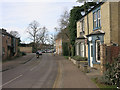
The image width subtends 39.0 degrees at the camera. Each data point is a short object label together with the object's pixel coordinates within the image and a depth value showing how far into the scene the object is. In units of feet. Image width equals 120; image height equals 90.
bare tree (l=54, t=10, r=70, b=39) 133.13
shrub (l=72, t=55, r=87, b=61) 73.50
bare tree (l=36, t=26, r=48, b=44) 241.55
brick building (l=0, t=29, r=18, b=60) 106.83
